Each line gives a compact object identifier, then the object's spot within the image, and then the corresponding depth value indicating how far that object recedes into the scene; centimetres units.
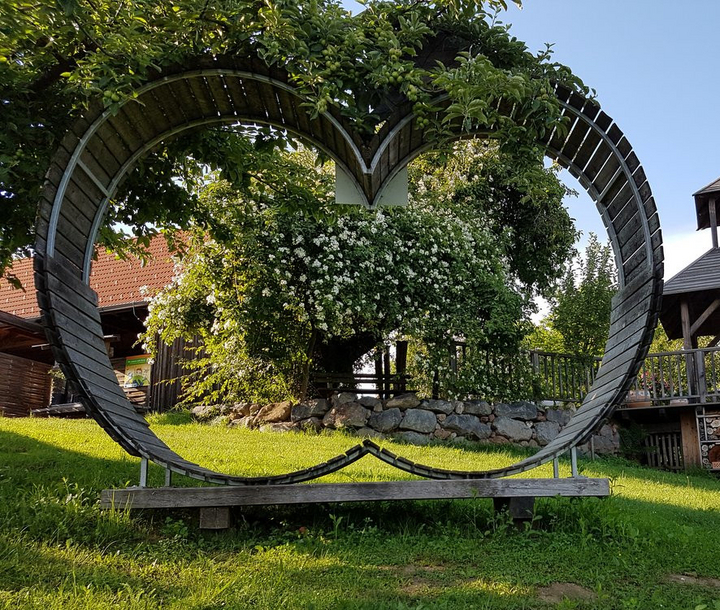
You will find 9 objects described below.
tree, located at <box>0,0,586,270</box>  418
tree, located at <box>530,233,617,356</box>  1529
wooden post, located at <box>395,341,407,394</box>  1175
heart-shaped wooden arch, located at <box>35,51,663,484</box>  434
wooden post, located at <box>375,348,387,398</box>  1150
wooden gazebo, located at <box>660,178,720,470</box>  1224
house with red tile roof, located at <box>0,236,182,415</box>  1417
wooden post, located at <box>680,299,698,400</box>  1242
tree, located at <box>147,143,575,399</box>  1023
